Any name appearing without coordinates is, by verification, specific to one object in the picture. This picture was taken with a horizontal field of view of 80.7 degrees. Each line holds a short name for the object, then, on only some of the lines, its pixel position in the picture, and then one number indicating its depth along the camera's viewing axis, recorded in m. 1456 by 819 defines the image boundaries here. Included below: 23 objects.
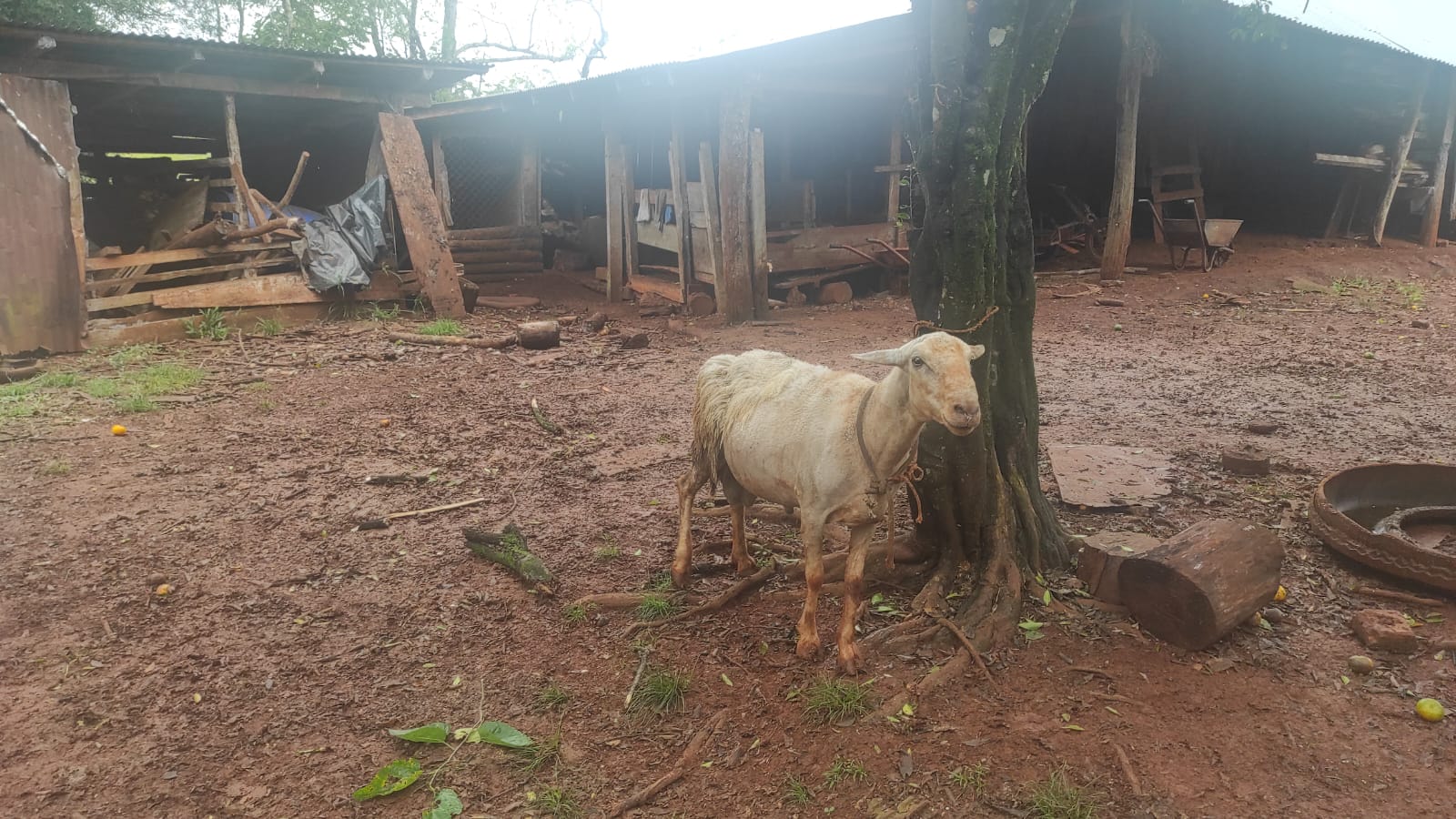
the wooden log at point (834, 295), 14.08
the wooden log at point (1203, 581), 3.68
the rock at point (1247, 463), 5.69
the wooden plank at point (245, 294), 11.05
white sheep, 3.39
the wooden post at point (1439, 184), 15.38
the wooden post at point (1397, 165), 14.84
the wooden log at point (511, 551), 4.70
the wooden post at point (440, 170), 15.95
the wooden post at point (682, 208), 13.49
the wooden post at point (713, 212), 12.56
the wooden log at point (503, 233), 16.27
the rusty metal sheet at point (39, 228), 9.52
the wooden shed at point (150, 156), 9.73
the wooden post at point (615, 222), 14.35
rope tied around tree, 3.97
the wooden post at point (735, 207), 11.99
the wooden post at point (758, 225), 12.34
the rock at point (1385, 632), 3.65
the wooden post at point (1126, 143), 12.99
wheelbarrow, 13.46
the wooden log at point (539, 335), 10.66
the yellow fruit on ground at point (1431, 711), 3.28
